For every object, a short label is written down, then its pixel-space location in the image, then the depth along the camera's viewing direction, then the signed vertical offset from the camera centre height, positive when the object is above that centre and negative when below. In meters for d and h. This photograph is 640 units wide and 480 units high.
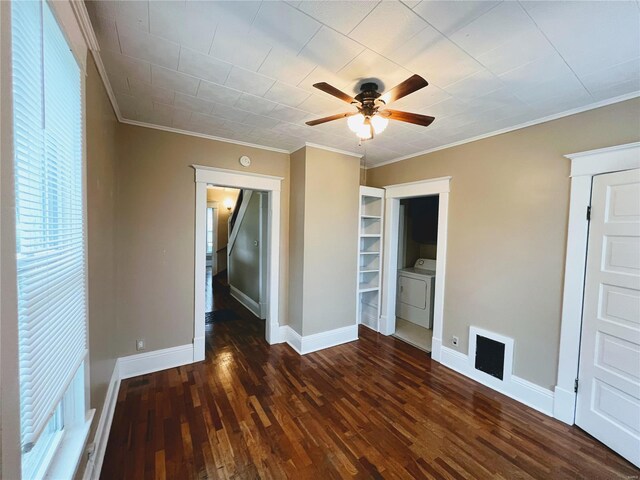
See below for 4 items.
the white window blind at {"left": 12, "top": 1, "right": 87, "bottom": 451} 0.81 +0.05
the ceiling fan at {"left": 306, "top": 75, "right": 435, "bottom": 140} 1.78 +0.79
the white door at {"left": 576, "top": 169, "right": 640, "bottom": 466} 1.84 -0.64
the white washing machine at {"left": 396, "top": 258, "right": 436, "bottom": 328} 4.03 -1.01
